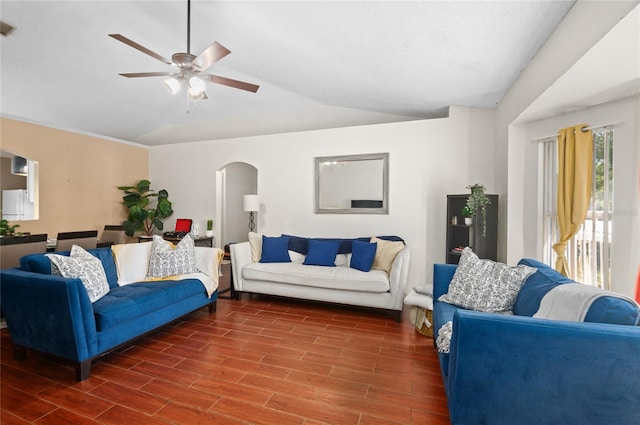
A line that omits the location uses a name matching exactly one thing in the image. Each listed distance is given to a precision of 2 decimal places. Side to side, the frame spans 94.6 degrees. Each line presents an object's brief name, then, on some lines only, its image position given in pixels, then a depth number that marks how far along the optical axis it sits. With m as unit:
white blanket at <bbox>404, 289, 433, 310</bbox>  2.81
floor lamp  4.77
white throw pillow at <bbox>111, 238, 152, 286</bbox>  3.02
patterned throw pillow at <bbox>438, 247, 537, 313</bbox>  2.06
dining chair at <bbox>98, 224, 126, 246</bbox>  4.65
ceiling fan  2.34
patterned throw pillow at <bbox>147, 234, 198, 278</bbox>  3.17
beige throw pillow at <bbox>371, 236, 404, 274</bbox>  3.62
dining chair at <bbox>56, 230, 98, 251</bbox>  3.53
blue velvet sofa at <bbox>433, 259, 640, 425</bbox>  1.23
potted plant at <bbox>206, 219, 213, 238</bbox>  5.47
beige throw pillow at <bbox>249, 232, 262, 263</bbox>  4.19
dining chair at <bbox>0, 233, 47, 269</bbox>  2.97
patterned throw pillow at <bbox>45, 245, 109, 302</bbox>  2.30
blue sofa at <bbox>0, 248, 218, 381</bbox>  2.05
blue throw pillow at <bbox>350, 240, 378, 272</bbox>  3.62
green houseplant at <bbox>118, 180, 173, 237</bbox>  5.54
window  2.51
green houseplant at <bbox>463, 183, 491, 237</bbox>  3.35
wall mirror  4.36
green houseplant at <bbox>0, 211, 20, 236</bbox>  3.25
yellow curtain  2.62
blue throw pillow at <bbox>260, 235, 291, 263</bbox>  4.08
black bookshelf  3.45
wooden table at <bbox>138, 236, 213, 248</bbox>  4.88
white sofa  3.33
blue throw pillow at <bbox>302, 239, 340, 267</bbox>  3.91
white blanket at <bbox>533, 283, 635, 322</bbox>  1.38
